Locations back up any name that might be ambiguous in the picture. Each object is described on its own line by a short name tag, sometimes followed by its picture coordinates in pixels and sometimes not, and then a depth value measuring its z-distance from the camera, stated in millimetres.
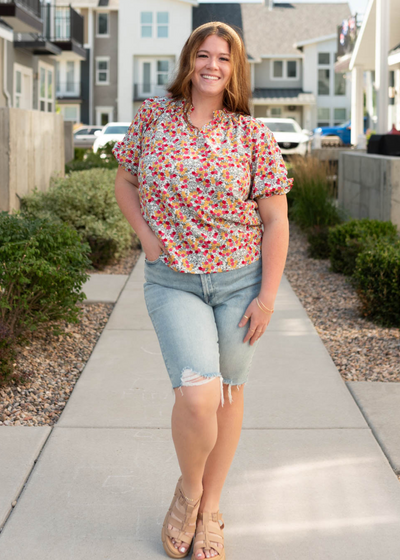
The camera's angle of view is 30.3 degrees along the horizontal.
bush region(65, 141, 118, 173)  13430
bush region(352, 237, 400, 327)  5719
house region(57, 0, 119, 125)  41969
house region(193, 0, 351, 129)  42656
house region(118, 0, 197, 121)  41156
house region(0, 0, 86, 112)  17339
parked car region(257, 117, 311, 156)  26702
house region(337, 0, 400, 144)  11500
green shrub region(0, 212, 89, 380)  4508
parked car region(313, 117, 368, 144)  29859
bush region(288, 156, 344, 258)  9250
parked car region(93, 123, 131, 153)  29041
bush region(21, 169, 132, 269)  8375
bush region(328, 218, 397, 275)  7328
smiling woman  2449
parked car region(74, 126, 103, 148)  32406
